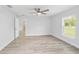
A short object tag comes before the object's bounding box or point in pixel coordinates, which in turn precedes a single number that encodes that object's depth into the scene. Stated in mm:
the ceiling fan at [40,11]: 1463
